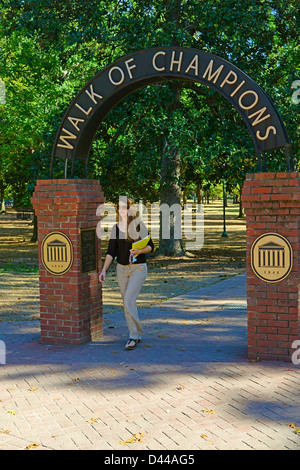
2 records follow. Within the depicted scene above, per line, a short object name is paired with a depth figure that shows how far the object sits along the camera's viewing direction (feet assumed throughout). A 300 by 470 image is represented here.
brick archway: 21.25
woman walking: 23.63
